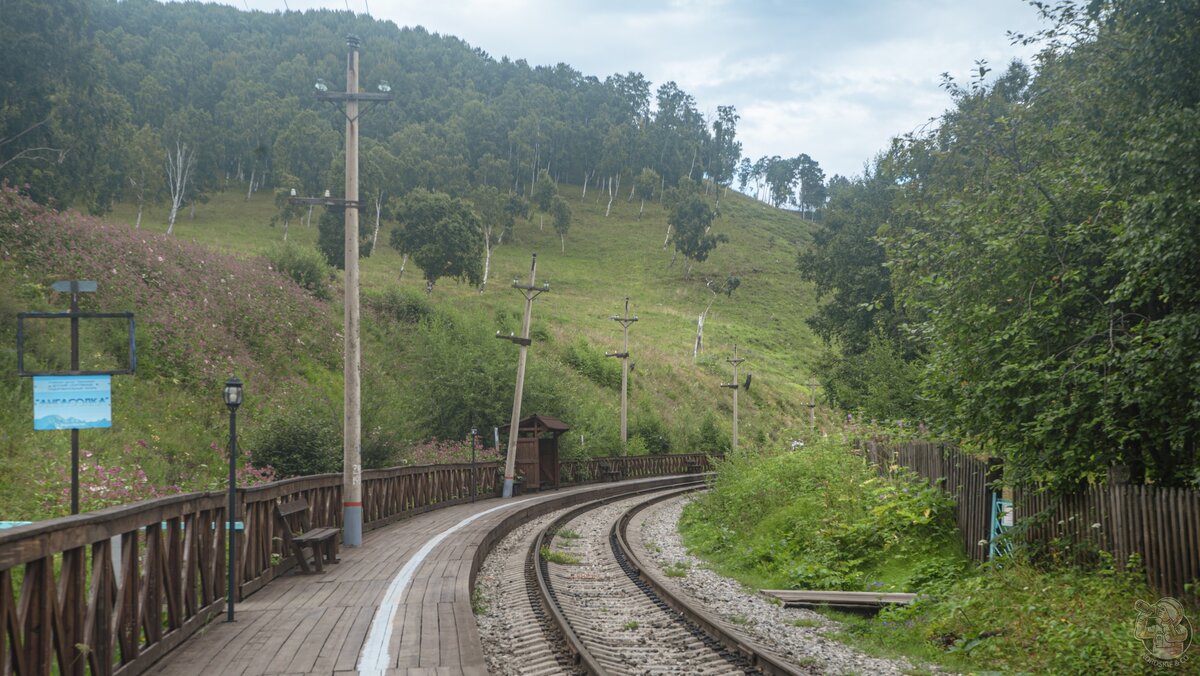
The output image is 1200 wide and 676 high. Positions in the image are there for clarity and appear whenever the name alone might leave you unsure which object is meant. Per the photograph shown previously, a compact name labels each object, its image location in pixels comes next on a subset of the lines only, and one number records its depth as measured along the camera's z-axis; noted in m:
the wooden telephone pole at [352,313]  15.70
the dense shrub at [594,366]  58.00
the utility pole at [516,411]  31.66
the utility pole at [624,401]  45.03
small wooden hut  35.72
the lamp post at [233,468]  8.84
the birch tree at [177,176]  70.86
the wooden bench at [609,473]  43.66
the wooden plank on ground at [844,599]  11.25
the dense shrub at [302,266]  44.69
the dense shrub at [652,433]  52.52
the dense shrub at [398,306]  48.84
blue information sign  10.08
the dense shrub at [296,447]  21.62
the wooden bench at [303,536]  12.07
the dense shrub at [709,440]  56.03
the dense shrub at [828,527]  13.25
